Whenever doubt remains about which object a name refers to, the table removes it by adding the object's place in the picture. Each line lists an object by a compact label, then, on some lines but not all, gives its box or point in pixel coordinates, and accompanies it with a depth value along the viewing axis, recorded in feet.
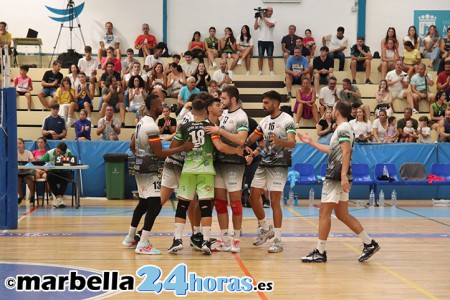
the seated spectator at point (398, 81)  81.94
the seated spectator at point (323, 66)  83.97
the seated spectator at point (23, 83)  82.33
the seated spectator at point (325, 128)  70.69
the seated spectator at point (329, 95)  78.74
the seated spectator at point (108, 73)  80.69
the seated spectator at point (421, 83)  81.87
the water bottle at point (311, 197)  65.72
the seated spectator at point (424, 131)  72.64
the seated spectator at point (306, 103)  78.69
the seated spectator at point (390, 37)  89.30
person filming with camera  89.68
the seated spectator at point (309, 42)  91.50
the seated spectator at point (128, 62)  84.24
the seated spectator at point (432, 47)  90.33
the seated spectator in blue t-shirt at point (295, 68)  84.58
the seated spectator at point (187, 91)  76.28
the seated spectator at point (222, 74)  81.97
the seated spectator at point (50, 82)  81.05
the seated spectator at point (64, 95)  78.89
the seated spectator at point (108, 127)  73.56
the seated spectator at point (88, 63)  85.30
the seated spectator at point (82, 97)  78.43
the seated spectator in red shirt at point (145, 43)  90.33
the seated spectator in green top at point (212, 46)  89.30
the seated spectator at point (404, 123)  72.59
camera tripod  93.20
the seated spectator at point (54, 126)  70.44
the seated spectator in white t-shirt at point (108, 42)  90.33
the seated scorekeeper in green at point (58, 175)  61.82
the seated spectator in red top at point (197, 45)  88.79
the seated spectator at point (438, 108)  76.98
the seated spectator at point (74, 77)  81.00
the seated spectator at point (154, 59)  86.22
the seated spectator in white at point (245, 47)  89.97
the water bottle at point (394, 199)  63.72
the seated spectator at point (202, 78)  79.05
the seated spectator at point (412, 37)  90.53
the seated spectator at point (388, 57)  87.14
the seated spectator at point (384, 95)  79.19
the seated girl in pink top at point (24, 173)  61.41
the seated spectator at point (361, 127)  70.28
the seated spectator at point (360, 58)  86.58
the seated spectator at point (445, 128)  71.46
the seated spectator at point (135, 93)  78.18
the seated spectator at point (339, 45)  88.94
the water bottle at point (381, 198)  64.54
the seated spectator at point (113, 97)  78.18
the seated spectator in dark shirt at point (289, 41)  90.84
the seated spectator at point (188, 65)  84.74
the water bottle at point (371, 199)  64.08
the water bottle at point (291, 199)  64.34
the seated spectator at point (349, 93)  77.15
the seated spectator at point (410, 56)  87.80
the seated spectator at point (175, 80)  81.46
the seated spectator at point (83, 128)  72.38
